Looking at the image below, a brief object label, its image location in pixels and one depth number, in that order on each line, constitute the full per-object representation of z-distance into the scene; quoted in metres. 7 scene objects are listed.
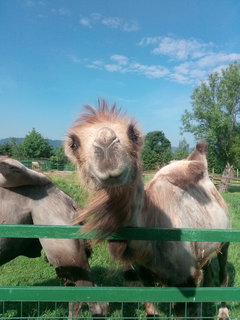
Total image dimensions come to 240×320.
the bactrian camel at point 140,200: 1.59
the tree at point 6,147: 52.15
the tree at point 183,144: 64.62
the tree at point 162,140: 42.43
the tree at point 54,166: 29.45
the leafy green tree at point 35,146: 58.56
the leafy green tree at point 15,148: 54.09
